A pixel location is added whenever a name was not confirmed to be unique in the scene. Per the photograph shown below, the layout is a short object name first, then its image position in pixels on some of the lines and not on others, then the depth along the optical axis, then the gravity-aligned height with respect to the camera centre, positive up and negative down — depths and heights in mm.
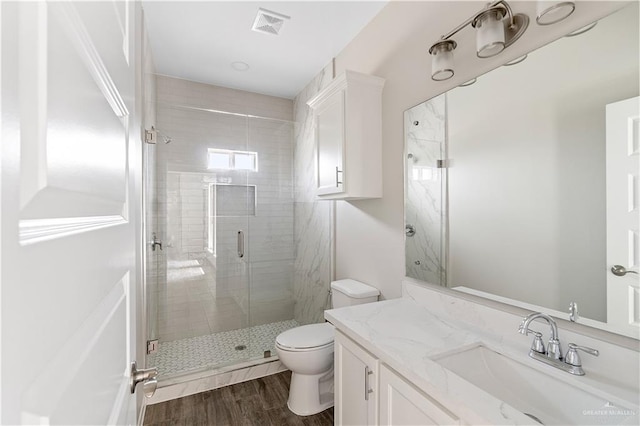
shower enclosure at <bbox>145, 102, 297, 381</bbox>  2631 -244
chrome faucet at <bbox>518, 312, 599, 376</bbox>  953 -480
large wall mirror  937 +127
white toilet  1902 -971
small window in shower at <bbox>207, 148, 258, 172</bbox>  2854 +527
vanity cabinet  954 -708
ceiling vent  2014 +1365
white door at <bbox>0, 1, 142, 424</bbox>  229 +0
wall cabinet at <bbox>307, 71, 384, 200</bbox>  1913 +519
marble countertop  818 -532
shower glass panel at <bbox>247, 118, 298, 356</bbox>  3033 -200
